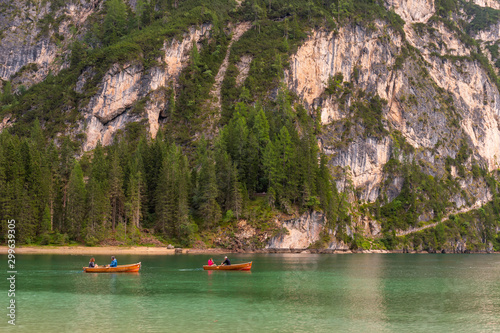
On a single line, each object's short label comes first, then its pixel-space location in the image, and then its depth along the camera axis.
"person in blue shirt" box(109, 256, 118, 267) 65.69
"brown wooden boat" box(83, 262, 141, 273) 64.75
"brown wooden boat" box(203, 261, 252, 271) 70.00
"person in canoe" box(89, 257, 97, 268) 65.31
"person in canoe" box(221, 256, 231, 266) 70.94
